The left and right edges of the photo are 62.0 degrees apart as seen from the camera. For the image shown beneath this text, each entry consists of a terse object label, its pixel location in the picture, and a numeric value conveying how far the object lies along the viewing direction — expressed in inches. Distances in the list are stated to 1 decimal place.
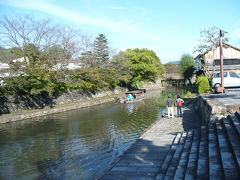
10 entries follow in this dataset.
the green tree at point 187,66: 2055.9
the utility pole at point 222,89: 689.6
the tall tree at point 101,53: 1366.0
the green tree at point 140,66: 1815.9
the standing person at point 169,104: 567.7
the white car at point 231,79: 820.0
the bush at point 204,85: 888.9
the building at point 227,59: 1387.8
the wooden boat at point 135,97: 1143.9
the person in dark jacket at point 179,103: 573.6
